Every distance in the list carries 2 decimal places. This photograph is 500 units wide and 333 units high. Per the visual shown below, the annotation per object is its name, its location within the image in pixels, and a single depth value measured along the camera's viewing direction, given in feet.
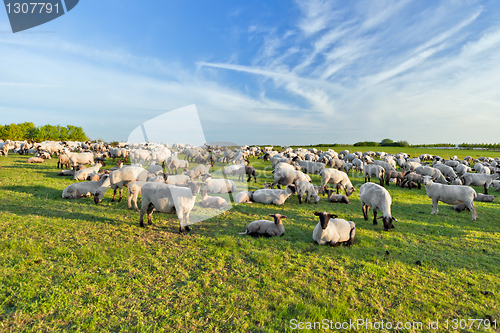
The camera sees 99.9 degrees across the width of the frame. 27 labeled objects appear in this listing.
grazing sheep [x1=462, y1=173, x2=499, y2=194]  59.62
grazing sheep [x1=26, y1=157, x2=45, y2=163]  78.49
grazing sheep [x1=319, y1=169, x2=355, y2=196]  50.37
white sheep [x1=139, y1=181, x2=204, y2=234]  26.68
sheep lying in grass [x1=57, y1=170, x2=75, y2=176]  57.23
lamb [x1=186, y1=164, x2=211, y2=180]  57.72
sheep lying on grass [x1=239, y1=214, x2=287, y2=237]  26.17
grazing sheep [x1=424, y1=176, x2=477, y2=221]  36.37
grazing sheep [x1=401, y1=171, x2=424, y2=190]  63.77
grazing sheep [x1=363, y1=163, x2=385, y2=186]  63.86
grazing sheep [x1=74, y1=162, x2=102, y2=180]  51.86
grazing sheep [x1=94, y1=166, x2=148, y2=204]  35.73
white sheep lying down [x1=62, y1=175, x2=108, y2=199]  37.27
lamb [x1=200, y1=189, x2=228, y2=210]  37.14
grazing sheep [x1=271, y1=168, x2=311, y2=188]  51.60
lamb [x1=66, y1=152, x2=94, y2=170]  62.92
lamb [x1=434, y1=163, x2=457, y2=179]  71.05
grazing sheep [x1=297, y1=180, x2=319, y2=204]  43.15
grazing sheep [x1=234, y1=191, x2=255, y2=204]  40.41
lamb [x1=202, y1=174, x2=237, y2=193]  46.24
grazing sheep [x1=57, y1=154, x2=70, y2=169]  67.31
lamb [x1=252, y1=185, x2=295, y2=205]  40.68
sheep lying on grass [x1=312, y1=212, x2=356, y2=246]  23.84
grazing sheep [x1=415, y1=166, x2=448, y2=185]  62.85
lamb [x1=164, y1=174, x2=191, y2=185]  45.21
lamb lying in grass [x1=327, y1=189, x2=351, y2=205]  44.81
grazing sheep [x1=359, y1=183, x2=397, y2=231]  29.32
